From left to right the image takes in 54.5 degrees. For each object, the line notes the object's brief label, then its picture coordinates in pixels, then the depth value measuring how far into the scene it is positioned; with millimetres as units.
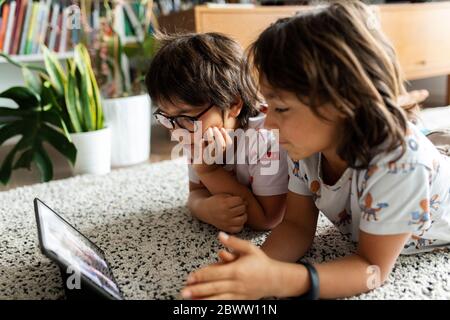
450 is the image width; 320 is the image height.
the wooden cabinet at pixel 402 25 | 1731
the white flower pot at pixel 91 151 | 1515
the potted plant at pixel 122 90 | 1684
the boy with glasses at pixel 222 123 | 830
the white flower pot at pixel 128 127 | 1669
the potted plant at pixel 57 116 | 1481
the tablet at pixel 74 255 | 616
